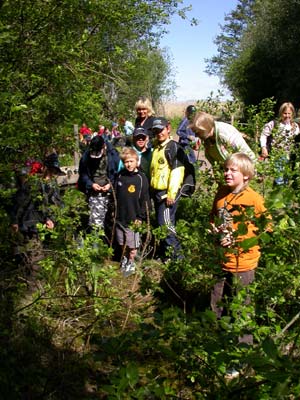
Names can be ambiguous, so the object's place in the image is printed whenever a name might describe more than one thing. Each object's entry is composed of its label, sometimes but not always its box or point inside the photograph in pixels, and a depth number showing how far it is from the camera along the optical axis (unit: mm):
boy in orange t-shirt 3256
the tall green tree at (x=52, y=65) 3604
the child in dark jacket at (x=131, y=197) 5172
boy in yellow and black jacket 5039
